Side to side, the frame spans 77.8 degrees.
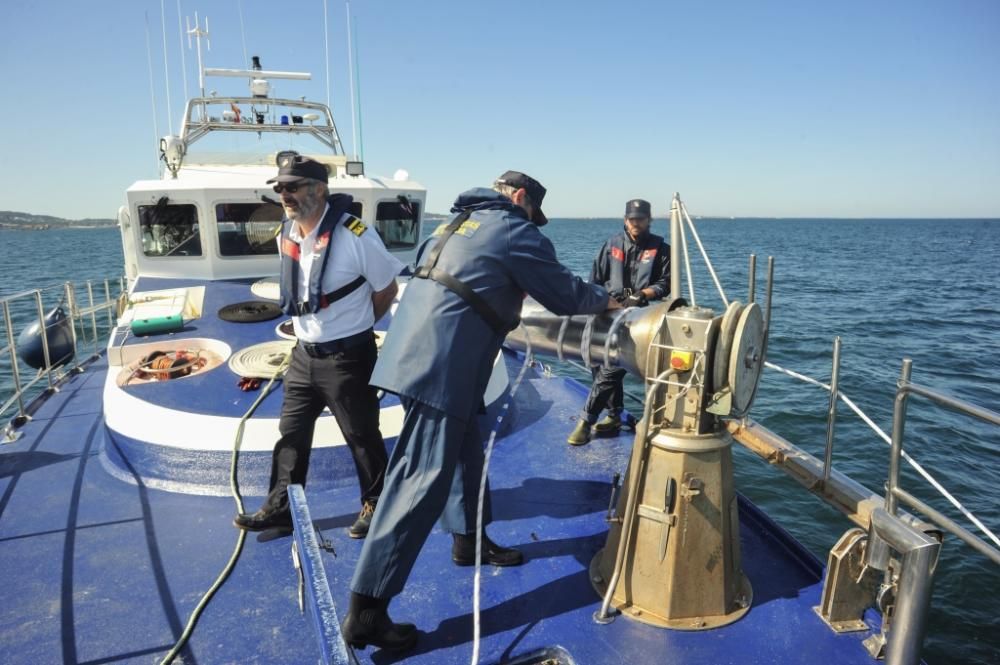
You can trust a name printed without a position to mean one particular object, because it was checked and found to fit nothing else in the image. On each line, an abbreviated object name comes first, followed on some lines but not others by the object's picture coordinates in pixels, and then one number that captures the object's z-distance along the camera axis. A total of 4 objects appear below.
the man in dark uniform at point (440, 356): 2.19
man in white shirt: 2.72
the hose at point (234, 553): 2.30
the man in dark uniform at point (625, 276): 4.12
